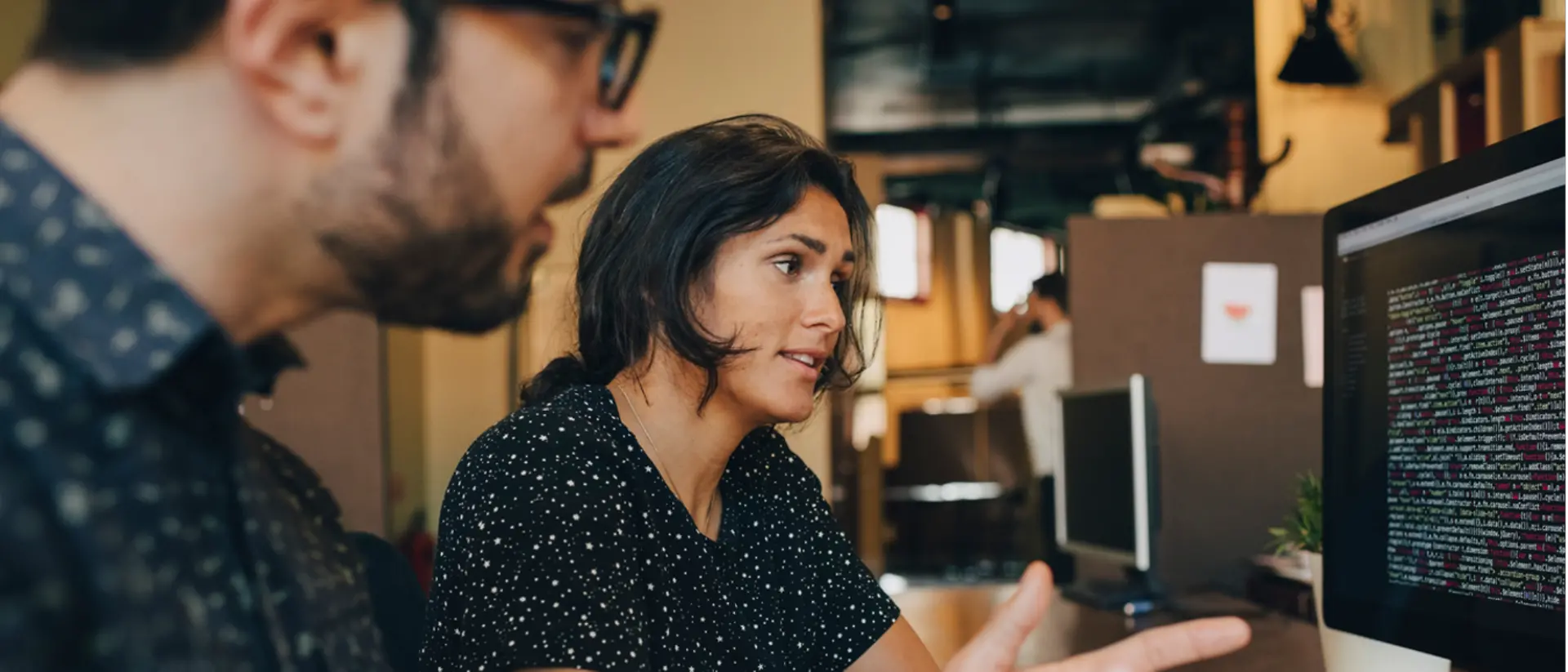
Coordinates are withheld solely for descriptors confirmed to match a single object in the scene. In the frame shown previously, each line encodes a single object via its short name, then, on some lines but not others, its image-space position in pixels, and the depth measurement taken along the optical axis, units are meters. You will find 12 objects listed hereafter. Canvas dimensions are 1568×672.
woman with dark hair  0.91
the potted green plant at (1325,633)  1.08
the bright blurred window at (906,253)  10.06
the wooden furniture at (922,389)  9.52
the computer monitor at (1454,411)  0.83
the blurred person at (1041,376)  4.70
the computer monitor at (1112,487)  2.05
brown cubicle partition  2.41
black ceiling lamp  3.67
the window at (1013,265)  10.85
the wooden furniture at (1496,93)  2.40
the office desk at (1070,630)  1.47
